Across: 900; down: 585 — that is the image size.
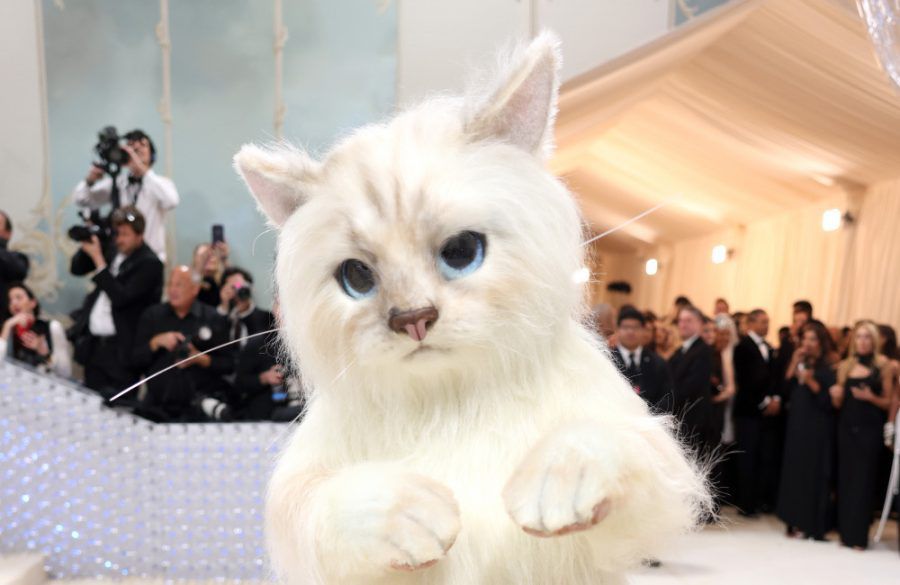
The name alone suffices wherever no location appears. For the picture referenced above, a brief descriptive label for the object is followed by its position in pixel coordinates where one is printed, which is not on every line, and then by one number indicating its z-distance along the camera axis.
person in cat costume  1.09
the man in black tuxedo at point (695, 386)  5.45
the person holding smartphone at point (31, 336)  4.30
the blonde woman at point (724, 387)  6.20
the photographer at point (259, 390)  3.91
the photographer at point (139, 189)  4.80
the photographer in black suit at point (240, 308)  4.15
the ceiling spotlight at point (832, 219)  8.55
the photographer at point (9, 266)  4.50
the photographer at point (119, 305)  4.15
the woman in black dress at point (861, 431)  5.58
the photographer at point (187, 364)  3.86
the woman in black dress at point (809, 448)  5.82
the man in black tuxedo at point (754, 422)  6.54
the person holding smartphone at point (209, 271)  4.79
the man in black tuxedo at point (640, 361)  4.72
